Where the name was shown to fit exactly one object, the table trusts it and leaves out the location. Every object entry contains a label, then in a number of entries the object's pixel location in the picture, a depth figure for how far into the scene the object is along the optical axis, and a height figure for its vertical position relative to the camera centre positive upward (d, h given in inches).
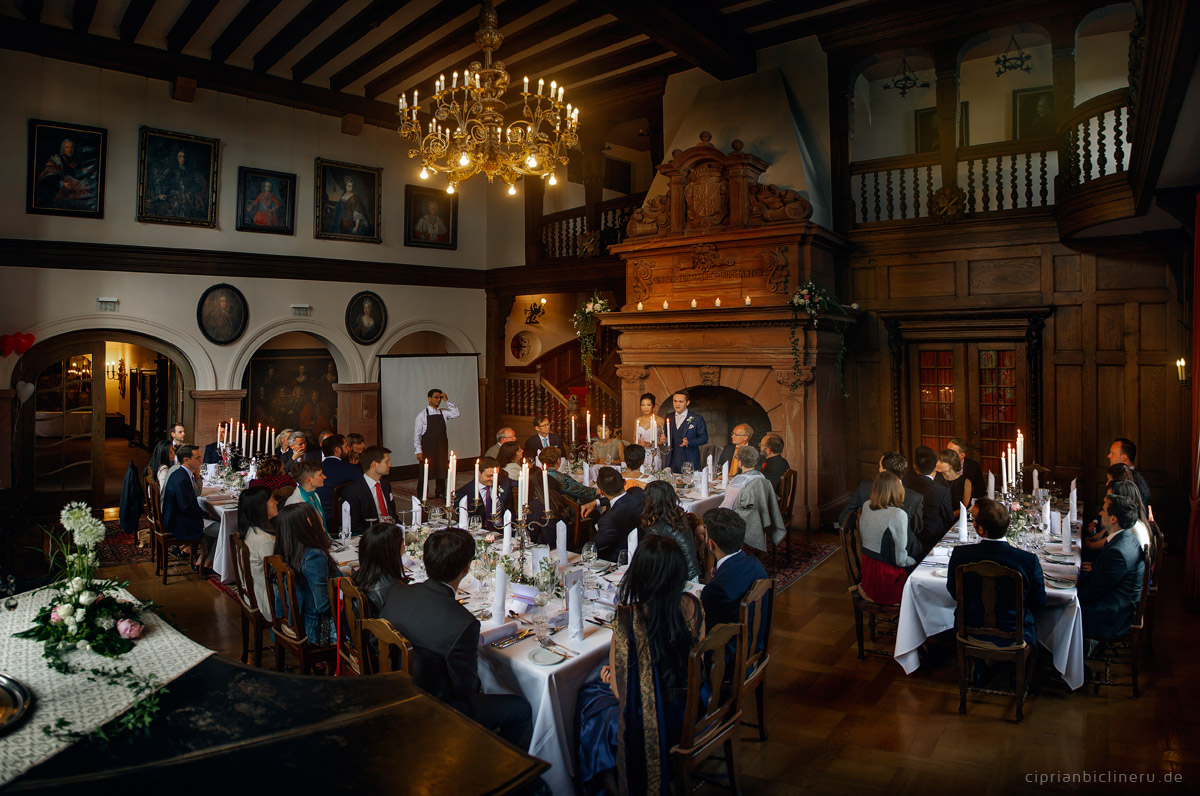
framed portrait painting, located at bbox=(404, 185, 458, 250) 522.3 +128.2
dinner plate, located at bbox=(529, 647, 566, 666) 135.3 -48.0
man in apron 420.8 -19.4
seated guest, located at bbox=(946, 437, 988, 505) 274.8 -29.4
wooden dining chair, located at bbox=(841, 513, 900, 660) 207.0 -52.3
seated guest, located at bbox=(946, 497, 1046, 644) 169.5 -39.7
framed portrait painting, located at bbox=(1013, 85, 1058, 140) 430.6 +166.1
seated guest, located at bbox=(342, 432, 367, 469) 331.0 -22.2
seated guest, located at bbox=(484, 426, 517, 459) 286.4 -15.5
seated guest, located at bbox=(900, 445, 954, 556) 236.8 -35.9
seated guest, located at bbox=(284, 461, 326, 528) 219.8 -24.3
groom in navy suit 355.6 -18.7
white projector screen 517.0 +1.3
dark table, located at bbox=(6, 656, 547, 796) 71.1 -36.4
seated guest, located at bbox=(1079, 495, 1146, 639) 176.2 -44.7
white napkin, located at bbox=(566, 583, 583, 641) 145.5 -42.9
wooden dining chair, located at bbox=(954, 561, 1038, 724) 166.4 -54.1
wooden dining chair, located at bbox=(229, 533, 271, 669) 190.1 -53.2
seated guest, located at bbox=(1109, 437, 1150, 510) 251.1 -19.5
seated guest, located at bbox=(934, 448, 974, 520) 245.1 -24.2
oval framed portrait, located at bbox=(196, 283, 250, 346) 435.8 +49.4
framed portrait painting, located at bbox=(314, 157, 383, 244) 479.5 +128.5
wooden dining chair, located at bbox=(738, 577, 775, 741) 139.5 -46.7
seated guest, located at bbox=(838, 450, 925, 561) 213.5 -32.4
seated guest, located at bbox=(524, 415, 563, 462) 327.6 -20.2
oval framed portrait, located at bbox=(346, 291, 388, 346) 496.7 +53.4
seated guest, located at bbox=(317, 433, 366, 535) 264.2 -28.0
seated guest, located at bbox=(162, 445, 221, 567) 280.4 -41.5
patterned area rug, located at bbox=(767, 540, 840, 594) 284.7 -68.6
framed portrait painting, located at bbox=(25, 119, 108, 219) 378.6 +118.6
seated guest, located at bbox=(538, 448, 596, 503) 264.2 -30.8
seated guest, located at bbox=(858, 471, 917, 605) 202.5 -40.4
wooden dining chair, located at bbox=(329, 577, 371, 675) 135.6 -42.6
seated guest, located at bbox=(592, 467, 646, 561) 218.2 -35.9
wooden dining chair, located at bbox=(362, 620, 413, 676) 120.3 -41.1
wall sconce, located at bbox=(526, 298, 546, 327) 599.5 +68.2
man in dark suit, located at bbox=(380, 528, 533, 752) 125.2 -40.9
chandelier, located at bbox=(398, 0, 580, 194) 241.3 +89.3
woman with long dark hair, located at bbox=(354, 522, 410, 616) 145.1 -32.5
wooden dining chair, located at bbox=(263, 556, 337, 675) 167.2 -54.3
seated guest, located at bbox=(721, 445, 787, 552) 266.7 -39.1
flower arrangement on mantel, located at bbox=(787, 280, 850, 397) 339.9 +41.2
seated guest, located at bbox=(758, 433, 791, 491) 295.3 -26.4
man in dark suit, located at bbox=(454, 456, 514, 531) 227.1 -31.3
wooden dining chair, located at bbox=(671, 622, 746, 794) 124.4 -56.5
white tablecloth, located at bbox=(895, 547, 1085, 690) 178.7 -56.8
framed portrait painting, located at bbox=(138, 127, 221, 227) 411.2 +124.1
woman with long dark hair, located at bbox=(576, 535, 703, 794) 122.3 -45.0
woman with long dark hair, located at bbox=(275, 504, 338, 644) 171.0 -38.1
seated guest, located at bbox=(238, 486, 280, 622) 192.2 -33.8
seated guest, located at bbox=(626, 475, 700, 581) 183.0 -30.3
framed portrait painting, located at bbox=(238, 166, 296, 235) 446.6 +120.0
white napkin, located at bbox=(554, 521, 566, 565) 187.2 -36.5
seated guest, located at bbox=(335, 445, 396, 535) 228.4 -30.8
